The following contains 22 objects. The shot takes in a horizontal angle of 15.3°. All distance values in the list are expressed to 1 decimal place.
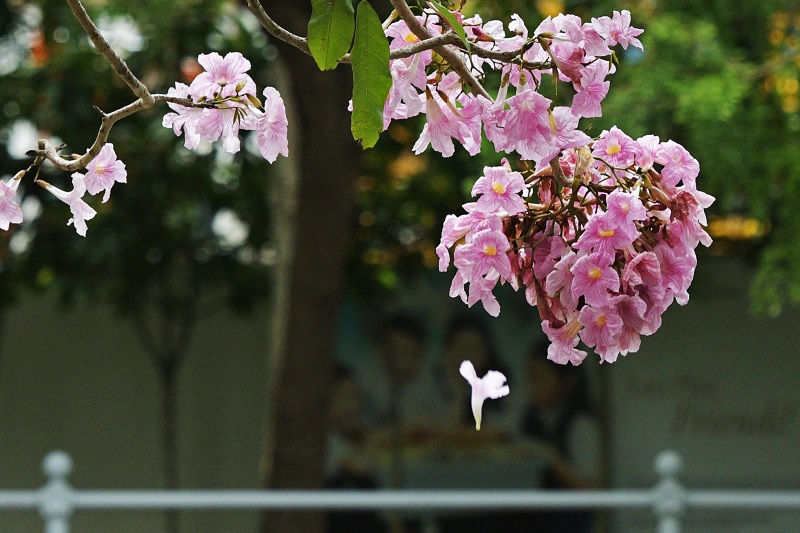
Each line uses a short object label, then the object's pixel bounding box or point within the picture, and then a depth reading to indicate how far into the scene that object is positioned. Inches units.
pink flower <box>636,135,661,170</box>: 124.9
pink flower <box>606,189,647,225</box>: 121.0
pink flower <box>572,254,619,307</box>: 121.6
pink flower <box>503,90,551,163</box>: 121.8
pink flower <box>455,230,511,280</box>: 123.6
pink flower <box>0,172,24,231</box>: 128.9
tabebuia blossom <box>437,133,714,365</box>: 121.8
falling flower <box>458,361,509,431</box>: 126.1
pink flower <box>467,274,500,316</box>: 125.4
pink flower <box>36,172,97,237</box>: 128.7
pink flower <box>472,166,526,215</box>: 123.6
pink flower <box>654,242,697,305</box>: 122.4
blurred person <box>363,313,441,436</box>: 546.7
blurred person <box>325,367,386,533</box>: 550.0
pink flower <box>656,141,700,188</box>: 124.6
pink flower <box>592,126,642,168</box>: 125.1
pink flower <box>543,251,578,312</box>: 122.3
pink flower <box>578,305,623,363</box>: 122.6
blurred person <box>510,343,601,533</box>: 548.8
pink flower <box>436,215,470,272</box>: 125.9
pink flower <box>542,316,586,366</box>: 124.4
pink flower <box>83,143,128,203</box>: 129.2
